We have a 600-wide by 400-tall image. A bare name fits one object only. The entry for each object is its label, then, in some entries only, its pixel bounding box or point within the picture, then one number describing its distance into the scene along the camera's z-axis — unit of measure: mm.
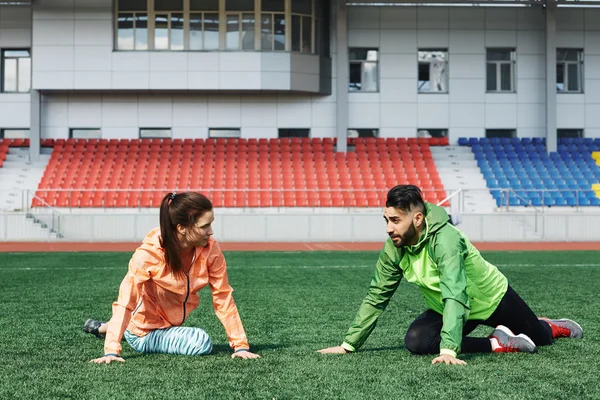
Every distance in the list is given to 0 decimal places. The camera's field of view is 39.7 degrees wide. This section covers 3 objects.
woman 5309
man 5289
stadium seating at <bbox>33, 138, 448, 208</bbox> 26906
